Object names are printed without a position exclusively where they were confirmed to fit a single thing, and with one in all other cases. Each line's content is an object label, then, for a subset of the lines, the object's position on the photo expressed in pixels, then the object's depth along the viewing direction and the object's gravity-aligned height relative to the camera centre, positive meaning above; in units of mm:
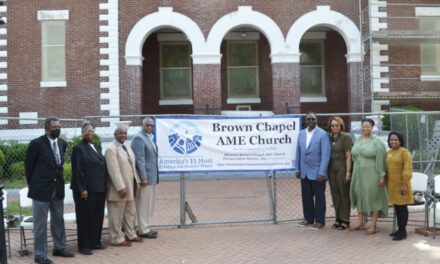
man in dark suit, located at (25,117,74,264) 7703 -486
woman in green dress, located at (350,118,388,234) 9086 -630
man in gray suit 8969 -494
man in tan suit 8430 -710
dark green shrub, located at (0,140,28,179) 15992 -254
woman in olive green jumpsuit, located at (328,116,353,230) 9461 -559
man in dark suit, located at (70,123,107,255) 8156 -644
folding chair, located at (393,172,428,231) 9365 -848
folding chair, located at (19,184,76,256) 8250 -1174
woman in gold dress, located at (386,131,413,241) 8750 -679
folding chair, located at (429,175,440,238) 8961 -1114
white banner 9953 -43
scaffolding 20484 +3261
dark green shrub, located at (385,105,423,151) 14541 +254
